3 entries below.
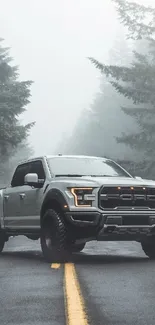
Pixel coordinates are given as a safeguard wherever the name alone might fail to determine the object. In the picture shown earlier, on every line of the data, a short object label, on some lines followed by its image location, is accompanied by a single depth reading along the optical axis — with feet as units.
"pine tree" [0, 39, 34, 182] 97.34
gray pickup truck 30.73
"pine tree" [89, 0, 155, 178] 114.32
